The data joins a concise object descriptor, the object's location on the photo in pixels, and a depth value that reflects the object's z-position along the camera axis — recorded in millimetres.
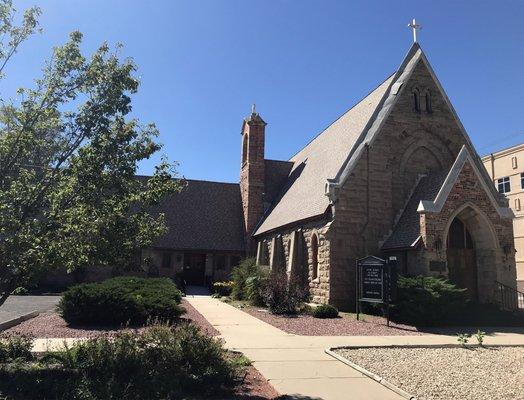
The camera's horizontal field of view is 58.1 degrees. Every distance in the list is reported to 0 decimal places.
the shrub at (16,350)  8531
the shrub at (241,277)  24359
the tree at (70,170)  7496
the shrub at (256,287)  21073
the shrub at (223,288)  27797
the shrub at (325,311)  17062
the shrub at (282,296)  18156
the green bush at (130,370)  6453
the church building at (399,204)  17906
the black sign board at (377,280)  15789
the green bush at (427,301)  15109
